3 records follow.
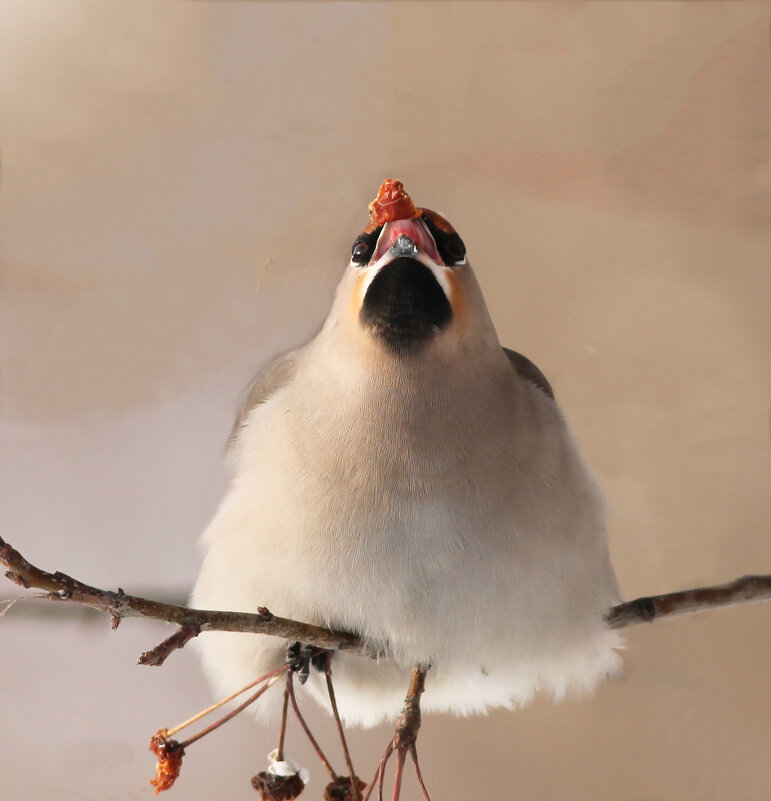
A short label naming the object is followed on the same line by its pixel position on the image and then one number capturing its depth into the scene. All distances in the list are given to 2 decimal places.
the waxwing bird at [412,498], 2.55
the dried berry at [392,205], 2.54
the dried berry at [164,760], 2.53
